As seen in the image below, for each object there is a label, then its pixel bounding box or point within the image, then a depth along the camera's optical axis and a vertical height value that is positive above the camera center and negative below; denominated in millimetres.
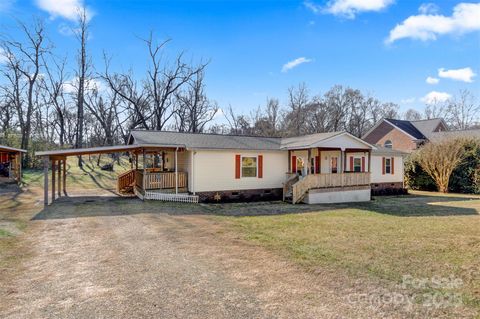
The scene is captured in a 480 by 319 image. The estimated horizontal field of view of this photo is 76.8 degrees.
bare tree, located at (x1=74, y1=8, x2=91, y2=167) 29462 +11151
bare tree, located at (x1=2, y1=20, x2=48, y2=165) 28766 +11302
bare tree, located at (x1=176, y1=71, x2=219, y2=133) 36250 +7616
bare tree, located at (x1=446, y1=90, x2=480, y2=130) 48094 +9360
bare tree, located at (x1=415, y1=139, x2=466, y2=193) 20734 +724
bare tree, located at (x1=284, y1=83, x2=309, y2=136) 46159 +9842
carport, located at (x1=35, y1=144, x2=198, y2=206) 13445 -527
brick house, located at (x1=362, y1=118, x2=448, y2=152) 31609 +3979
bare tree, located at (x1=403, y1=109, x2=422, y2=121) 63481 +11423
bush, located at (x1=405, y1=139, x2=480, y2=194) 20734 -384
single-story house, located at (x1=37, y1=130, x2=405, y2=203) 14703 -56
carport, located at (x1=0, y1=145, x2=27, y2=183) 21138 +227
